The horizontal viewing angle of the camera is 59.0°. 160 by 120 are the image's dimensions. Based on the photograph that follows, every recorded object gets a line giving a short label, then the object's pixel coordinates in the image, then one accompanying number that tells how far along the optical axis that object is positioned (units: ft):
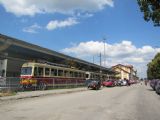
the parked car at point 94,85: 71.54
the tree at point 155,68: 99.34
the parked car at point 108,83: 98.79
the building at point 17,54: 68.58
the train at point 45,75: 53.51
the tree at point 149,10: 35.75
